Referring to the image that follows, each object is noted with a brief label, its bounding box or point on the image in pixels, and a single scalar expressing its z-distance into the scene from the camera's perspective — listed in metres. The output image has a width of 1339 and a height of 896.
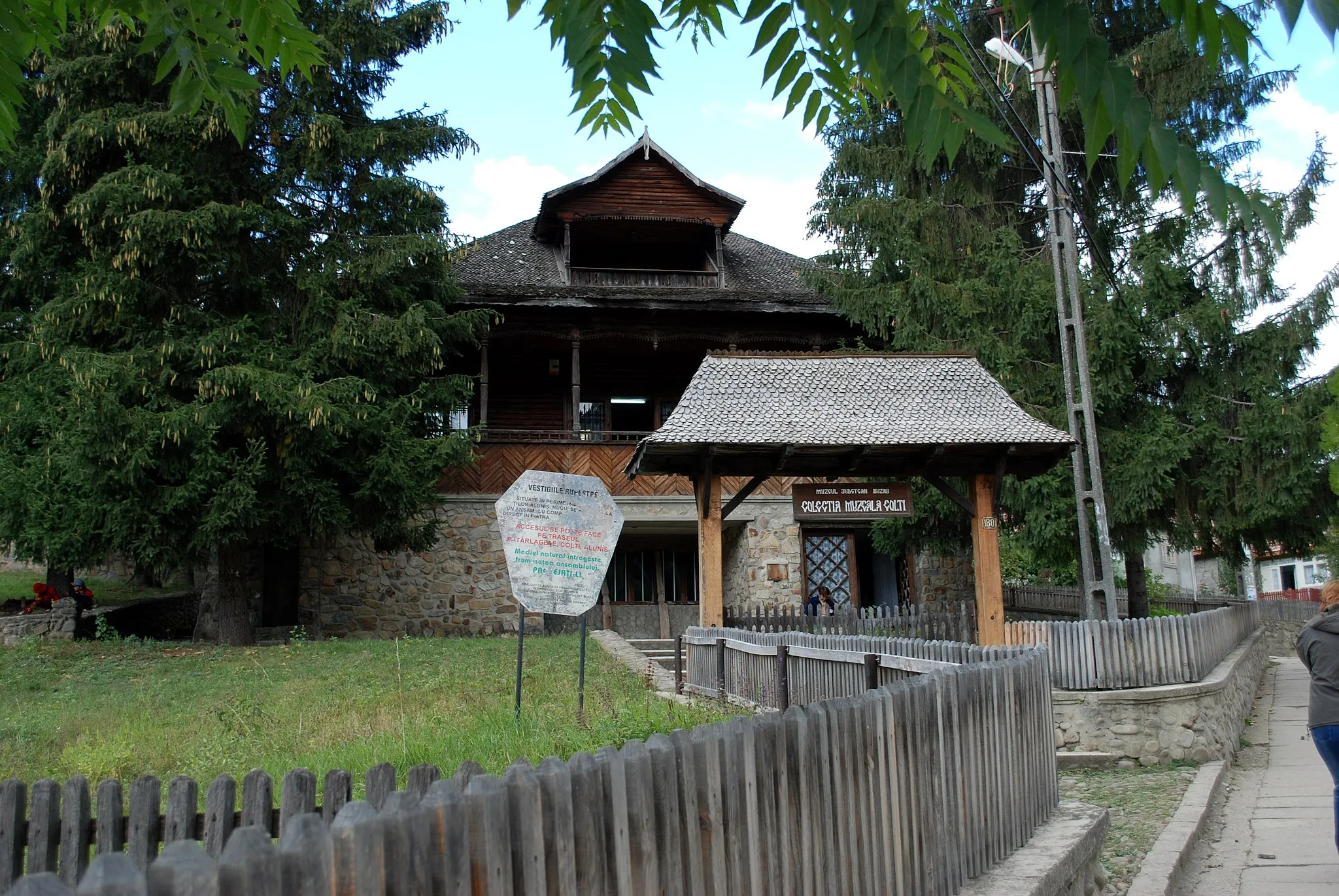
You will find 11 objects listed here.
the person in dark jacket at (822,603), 21.55
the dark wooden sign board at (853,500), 13.51
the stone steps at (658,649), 15.79
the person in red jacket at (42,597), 19.36
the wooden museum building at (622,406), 20.53
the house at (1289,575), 65.06
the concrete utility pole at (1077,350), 13.30
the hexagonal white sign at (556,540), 8.72
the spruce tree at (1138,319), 17.77
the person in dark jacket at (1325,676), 6.32
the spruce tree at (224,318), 15.20
